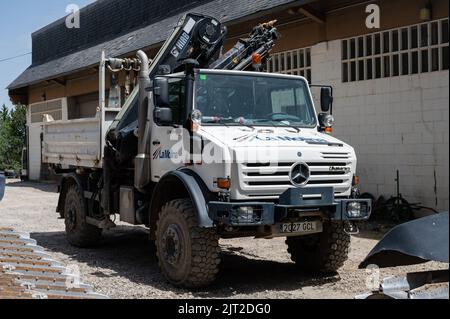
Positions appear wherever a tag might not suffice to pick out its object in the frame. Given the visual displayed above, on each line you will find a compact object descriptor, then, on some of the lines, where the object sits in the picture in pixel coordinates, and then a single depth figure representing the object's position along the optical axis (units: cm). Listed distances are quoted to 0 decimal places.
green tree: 3478
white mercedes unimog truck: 638
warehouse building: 1098
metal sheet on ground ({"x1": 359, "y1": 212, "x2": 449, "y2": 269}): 435
